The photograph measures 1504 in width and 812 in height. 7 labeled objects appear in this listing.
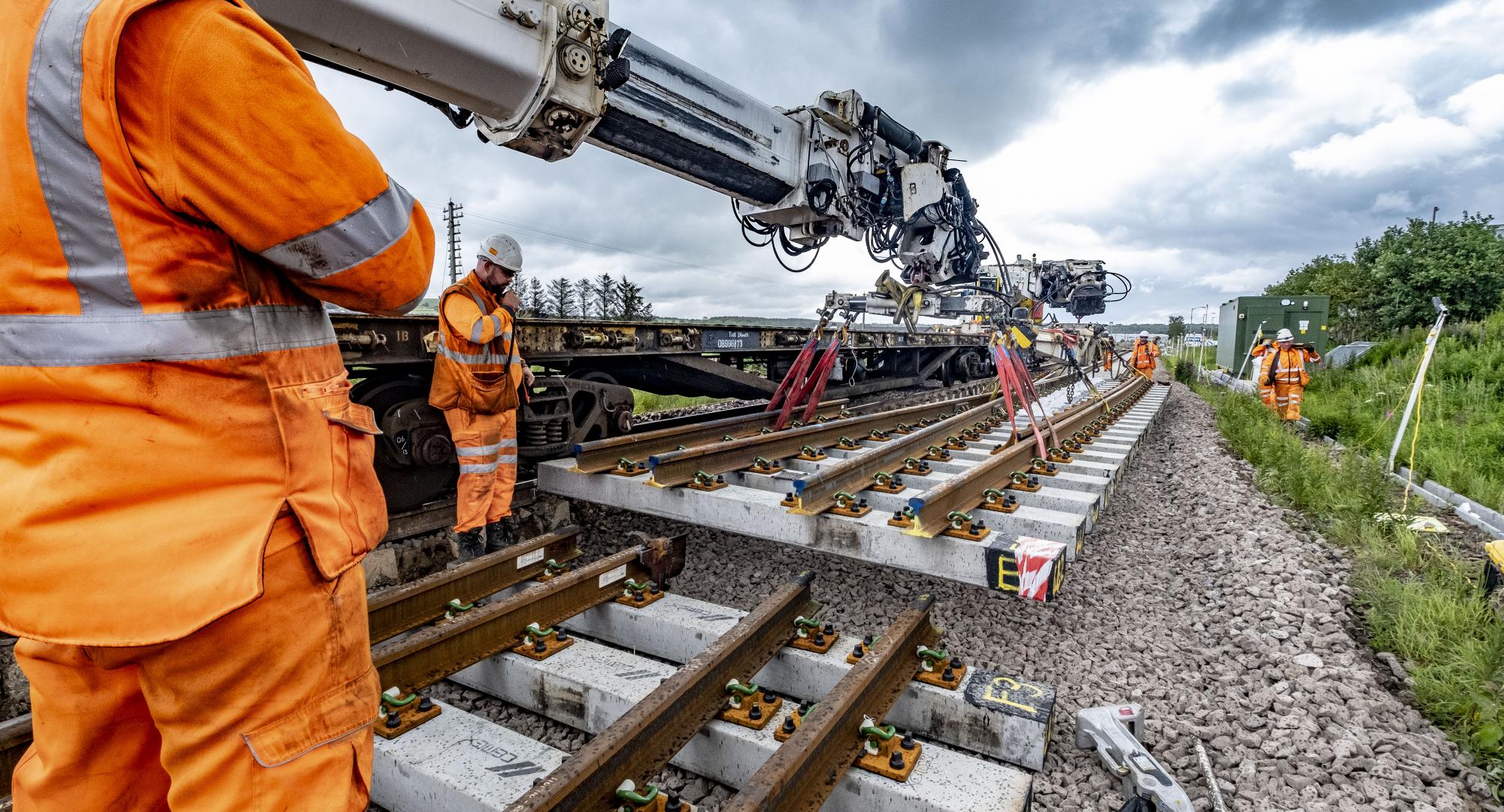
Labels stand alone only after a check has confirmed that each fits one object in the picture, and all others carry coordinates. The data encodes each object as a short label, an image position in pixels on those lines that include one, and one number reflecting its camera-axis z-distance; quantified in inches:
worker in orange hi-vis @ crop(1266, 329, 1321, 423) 383.6
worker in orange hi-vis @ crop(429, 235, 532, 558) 142.3
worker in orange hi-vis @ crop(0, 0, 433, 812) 36.8
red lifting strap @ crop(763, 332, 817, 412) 237.0
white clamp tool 75.7
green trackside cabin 633.6
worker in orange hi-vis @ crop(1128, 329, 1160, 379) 749.9
